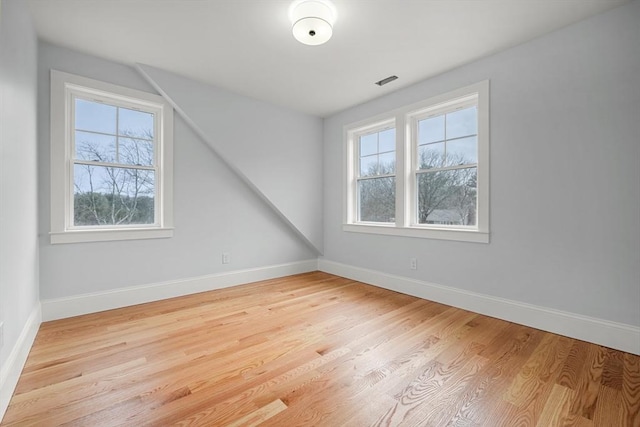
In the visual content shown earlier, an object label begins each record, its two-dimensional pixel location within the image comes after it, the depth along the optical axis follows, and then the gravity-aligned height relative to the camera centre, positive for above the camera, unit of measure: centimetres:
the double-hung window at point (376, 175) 368 +51
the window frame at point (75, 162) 255 +57
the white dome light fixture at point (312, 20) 199 +142
